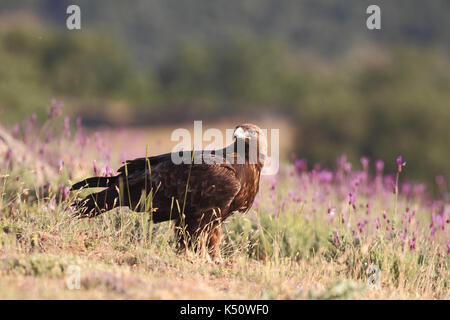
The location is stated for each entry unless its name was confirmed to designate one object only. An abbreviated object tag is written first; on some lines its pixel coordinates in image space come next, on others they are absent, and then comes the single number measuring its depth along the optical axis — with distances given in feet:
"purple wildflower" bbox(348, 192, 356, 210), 36.76
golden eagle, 35.17
